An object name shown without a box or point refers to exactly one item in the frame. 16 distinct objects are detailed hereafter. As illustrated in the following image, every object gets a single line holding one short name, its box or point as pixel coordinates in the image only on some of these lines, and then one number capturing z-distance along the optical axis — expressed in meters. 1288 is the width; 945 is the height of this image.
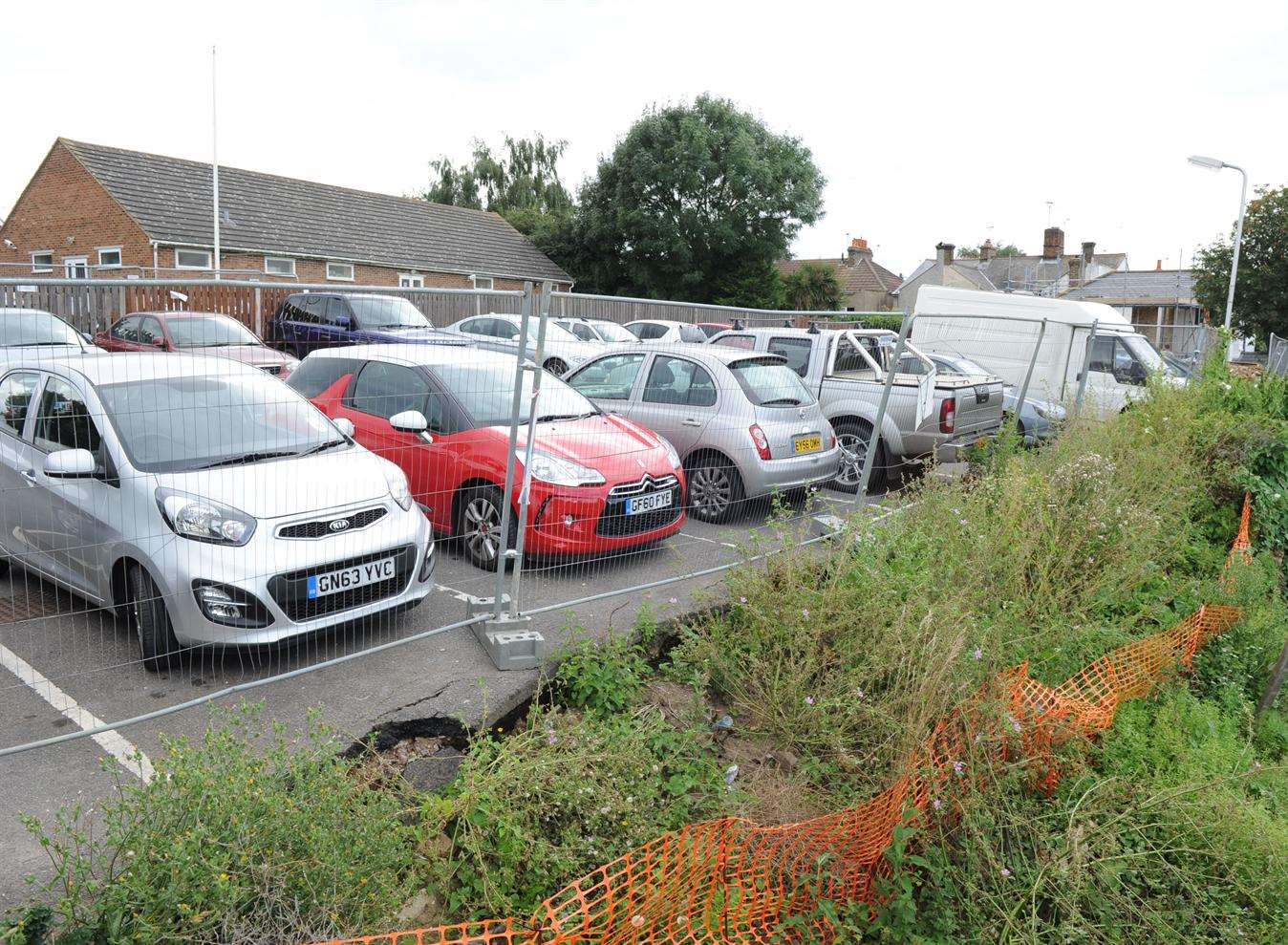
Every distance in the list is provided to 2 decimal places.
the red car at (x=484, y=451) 5.65
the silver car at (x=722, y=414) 7.32
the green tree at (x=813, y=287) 39.62
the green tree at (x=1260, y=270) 33.94
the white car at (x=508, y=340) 6.86
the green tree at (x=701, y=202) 35.62
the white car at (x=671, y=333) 9.48
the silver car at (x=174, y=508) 4.11
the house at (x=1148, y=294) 46.66
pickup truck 9.66
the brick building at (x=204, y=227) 25.53
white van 13.02
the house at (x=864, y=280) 57.19
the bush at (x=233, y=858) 2.61
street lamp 22.25
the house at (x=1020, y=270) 57.91
